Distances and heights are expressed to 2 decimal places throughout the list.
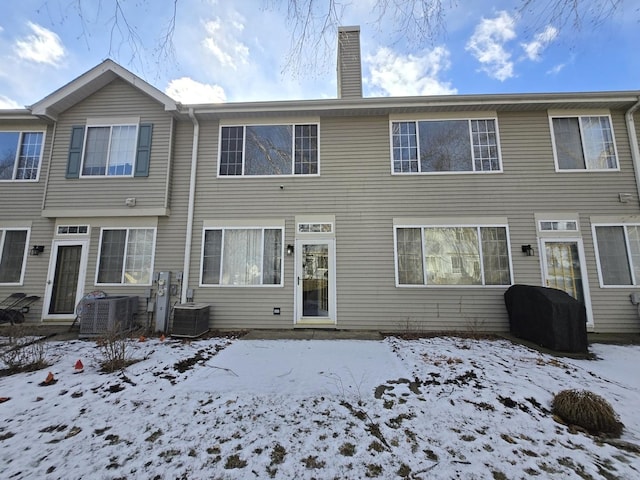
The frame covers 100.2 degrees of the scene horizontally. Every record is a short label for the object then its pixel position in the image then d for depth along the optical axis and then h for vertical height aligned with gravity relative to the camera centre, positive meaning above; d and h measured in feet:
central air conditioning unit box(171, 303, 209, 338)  19.11 -3.13
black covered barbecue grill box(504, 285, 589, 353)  16.02 -2.76
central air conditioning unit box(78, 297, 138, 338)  18.86 -2.68
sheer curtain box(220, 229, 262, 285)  22.06 +1.63
